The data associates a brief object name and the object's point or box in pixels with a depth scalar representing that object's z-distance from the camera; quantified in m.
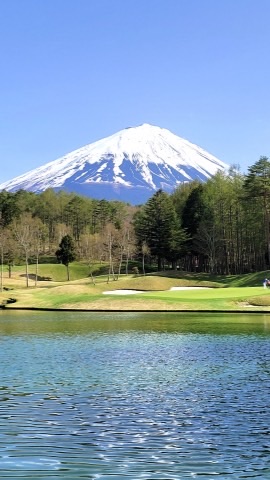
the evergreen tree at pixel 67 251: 109.94
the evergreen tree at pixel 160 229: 114.44
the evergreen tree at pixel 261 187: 89.81
